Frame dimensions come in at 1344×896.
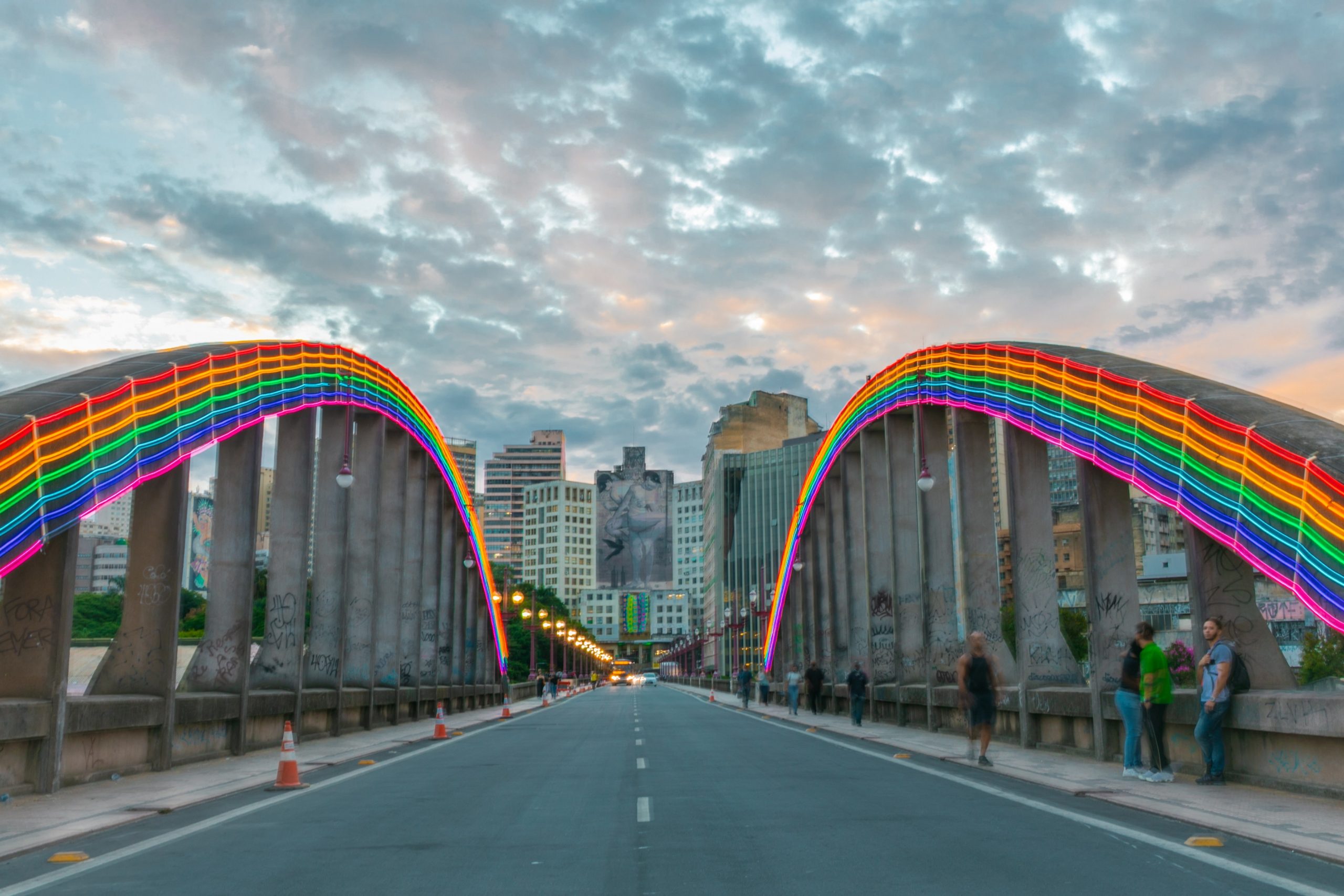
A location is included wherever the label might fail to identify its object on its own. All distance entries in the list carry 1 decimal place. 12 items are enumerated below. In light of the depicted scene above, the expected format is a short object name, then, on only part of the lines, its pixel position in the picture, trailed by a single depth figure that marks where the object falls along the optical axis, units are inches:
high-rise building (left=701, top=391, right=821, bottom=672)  6796.3
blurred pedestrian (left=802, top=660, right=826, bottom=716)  1485.0
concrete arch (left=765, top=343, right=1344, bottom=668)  477.4
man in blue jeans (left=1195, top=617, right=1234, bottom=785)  488.7
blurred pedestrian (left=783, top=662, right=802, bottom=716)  1491.1
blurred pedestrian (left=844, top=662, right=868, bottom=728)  1152.2
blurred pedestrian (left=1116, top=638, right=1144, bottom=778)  543.2
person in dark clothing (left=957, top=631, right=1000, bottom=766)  649.6
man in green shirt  533.0
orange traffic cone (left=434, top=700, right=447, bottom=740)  1000.2
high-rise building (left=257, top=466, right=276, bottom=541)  6706.7
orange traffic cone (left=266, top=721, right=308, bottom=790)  564.4
